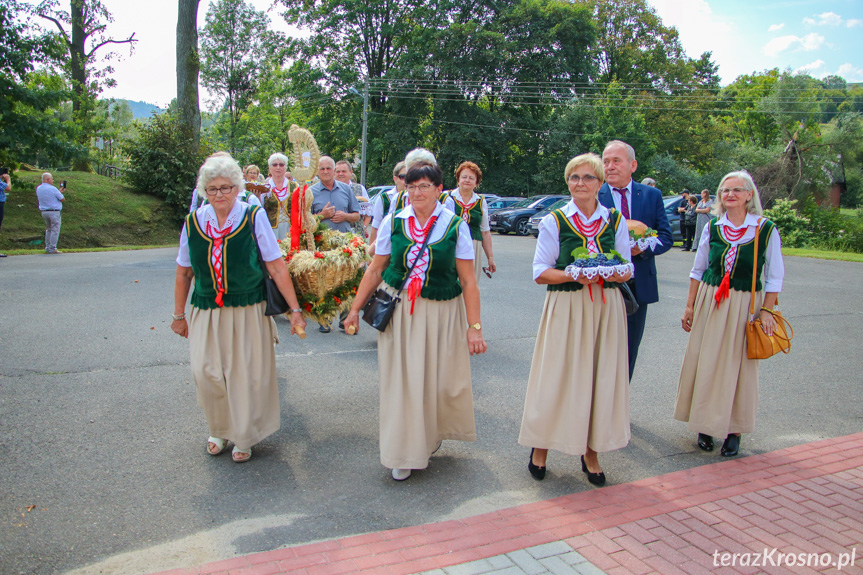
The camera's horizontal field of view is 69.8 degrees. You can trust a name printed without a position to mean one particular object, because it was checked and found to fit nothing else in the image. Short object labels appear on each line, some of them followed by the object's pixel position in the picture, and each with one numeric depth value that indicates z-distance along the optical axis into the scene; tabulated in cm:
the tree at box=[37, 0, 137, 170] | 2639
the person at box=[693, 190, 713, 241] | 1930
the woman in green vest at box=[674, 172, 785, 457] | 452
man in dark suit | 477
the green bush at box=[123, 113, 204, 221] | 2255
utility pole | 3503
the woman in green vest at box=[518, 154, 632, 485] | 399
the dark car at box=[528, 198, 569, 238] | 2487
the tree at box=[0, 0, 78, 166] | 1725
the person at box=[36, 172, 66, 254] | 1593
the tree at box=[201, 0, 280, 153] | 4775
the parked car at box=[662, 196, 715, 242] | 2304
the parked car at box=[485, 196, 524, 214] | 2992
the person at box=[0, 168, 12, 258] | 1586
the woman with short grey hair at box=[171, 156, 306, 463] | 418
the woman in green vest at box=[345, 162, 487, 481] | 400
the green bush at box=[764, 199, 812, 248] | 2336
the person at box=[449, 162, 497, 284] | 711
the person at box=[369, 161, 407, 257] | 674
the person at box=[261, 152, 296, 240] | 727
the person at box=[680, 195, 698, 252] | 2156
